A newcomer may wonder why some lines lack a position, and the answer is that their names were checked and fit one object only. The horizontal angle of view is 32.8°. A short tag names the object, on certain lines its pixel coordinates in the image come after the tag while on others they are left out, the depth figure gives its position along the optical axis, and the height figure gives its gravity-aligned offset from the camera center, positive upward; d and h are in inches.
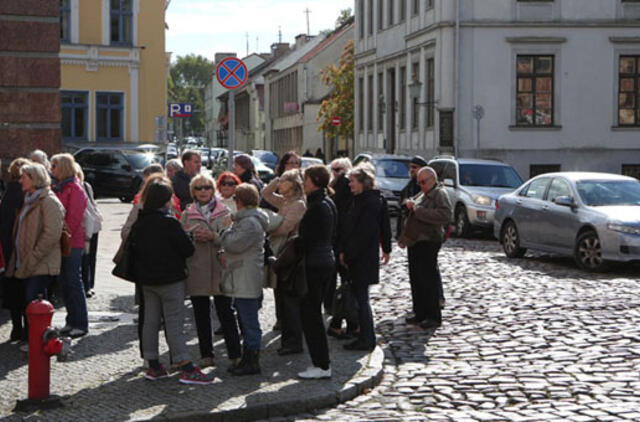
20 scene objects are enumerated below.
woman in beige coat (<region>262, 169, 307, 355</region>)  385.4 -27.0
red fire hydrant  298.8 -53.8
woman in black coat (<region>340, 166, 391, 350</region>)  388.2 -32.0
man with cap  498.5 -15.2
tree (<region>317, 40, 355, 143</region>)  2393.0 +137.5
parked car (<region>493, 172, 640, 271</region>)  633.0 -35.8
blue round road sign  697.6 +55.1
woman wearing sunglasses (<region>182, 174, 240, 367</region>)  348.2 -34.9
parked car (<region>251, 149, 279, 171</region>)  2180.6 +1.1
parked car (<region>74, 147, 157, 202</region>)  1413.6 -19.5
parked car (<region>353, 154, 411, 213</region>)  1159.6 -16.2
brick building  486.9 +36.5
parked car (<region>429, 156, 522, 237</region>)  922.7 -23.5
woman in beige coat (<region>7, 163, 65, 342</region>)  383.2 -26.5
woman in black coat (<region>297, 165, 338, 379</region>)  338.3 -33.2
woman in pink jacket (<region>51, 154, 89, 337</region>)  410.9 -35.2
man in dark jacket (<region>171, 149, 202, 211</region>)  486.3 -8.7
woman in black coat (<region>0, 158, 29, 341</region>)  408.5 -26.9
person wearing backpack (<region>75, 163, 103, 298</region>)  434.3 -36.4
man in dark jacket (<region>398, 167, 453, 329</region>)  452.1 -34.7
